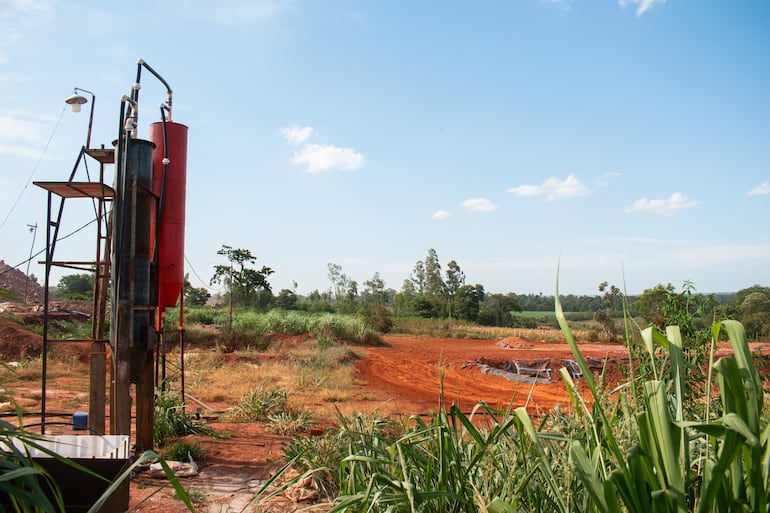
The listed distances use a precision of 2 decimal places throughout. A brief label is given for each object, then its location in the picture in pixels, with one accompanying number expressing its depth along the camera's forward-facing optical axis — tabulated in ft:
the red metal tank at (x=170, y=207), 17.31
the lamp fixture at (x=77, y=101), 18.71
